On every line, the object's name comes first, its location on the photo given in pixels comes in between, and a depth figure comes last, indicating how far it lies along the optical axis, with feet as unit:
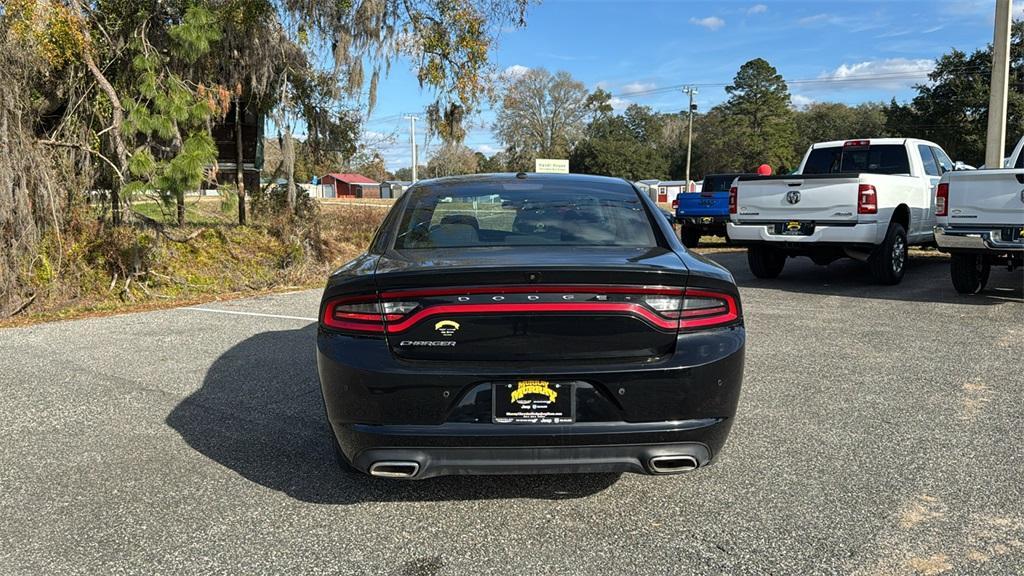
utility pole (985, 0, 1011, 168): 48.16
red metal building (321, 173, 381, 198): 332.80
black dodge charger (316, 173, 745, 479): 9.76
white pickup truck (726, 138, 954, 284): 31.81
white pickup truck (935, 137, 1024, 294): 27.22
